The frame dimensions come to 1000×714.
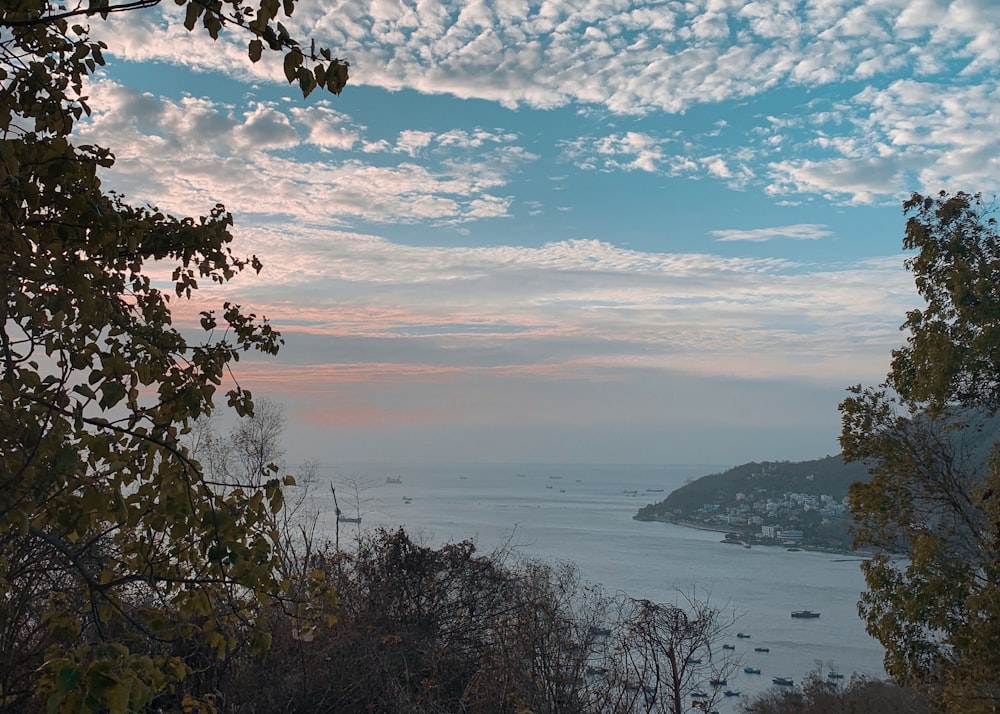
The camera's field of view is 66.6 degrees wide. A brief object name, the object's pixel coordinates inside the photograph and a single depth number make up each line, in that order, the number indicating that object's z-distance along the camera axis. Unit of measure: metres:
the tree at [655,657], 5.60
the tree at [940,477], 6.03
